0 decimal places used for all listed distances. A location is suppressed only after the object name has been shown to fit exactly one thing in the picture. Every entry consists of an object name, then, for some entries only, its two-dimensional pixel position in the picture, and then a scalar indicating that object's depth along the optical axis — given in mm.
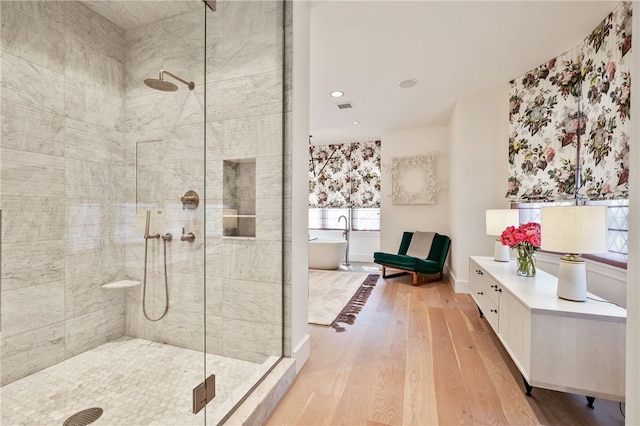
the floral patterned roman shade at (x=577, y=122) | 2068
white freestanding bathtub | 5230
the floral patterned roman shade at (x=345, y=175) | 6074
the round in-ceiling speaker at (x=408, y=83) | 3285
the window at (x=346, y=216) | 6176
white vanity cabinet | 1410
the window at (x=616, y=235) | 2131
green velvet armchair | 4129
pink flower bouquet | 2252
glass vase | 2246
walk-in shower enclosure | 1665
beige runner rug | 2949
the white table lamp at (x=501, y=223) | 2766
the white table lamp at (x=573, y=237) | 1538
